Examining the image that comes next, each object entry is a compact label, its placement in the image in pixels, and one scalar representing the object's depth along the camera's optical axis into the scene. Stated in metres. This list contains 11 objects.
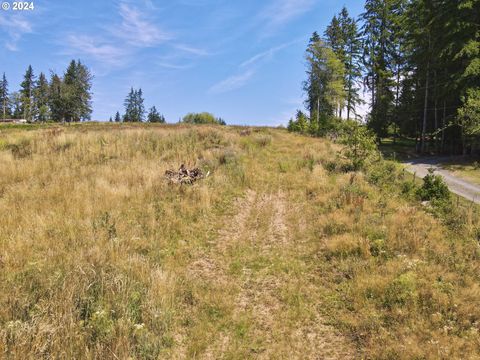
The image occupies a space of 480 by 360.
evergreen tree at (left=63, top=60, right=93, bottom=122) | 71.88
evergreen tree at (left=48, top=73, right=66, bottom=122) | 70.75
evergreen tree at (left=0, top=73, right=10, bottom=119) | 89.31
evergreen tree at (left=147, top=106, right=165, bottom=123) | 105.06
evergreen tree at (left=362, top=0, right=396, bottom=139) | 40.50
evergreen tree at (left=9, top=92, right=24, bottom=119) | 81.88
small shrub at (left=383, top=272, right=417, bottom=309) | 5.38
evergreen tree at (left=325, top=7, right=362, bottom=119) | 44.25
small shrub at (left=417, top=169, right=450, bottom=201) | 10.81
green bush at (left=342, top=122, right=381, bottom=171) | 14.13
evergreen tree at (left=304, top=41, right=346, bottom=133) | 39.28
